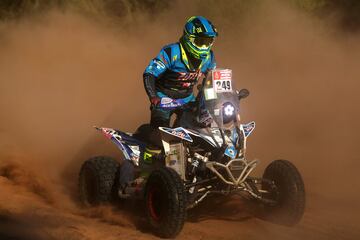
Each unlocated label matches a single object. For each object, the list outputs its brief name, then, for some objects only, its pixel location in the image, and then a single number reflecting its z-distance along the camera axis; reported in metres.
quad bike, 11.76
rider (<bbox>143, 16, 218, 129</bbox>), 13.28
